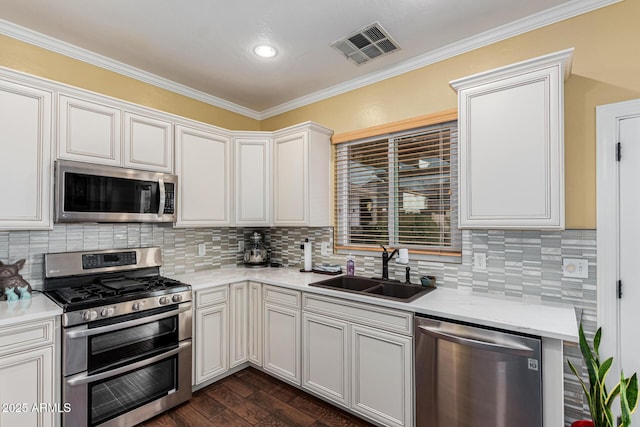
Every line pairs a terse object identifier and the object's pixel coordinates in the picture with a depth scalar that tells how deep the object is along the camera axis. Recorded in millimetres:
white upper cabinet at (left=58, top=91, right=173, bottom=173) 2162
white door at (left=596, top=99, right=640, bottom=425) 1778
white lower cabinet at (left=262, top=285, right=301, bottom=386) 2590
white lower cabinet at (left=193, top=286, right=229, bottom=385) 2566
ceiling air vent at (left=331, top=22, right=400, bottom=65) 2250
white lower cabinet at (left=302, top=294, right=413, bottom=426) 1980
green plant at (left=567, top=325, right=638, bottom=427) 1461
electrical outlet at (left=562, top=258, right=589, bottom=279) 1903
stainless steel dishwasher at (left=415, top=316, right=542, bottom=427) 1544
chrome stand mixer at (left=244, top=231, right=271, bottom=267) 3494
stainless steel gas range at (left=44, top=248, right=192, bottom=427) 1907
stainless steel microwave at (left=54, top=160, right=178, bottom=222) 2094
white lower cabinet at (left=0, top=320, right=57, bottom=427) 1698
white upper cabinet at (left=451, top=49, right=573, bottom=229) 1754
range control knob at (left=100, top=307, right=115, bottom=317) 1992
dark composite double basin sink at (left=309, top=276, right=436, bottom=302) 2412
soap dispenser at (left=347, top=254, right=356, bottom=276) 2871
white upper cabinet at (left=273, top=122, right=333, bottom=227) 3004
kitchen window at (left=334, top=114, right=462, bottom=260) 2492
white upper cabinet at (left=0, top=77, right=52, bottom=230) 1925
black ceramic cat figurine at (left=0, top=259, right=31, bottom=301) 2051
